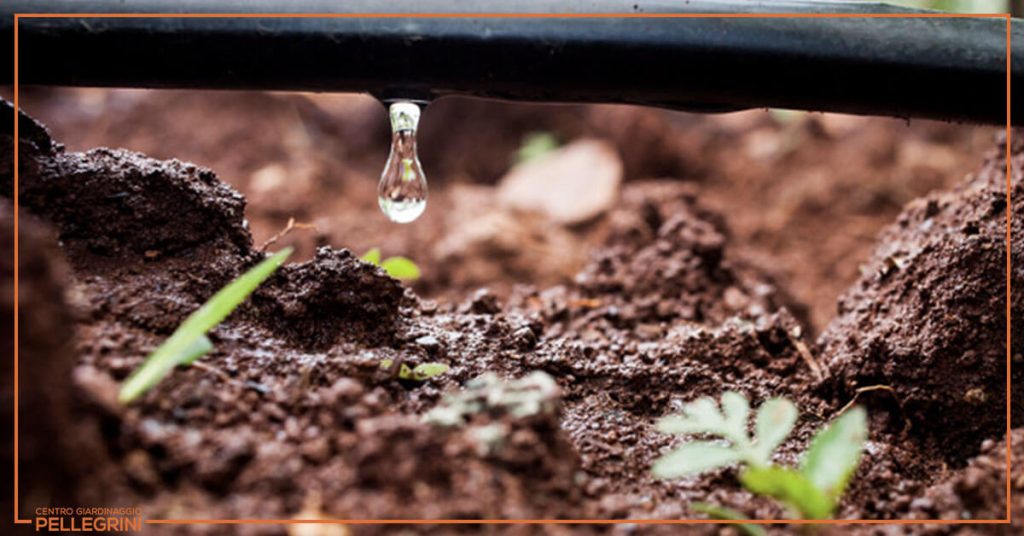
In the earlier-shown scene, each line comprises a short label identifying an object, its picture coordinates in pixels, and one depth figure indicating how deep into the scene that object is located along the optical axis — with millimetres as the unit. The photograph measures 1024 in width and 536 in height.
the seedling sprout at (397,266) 359
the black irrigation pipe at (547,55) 339
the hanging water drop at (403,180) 352
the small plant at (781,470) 309
